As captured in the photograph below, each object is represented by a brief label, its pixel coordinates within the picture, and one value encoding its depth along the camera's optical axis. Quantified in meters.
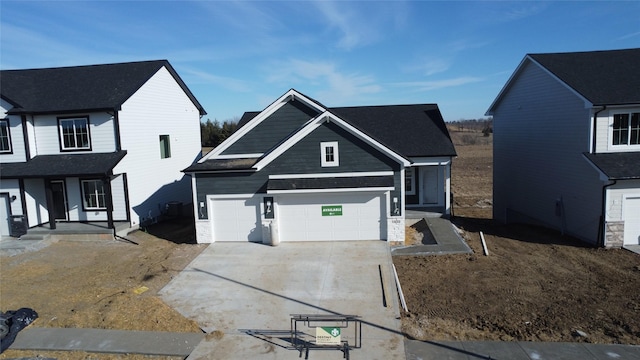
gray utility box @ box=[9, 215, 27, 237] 20.77
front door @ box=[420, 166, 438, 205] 22.50
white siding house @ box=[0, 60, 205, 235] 20.31
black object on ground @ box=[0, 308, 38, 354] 9.84
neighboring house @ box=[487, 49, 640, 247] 16.70
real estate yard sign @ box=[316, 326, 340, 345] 9.41
